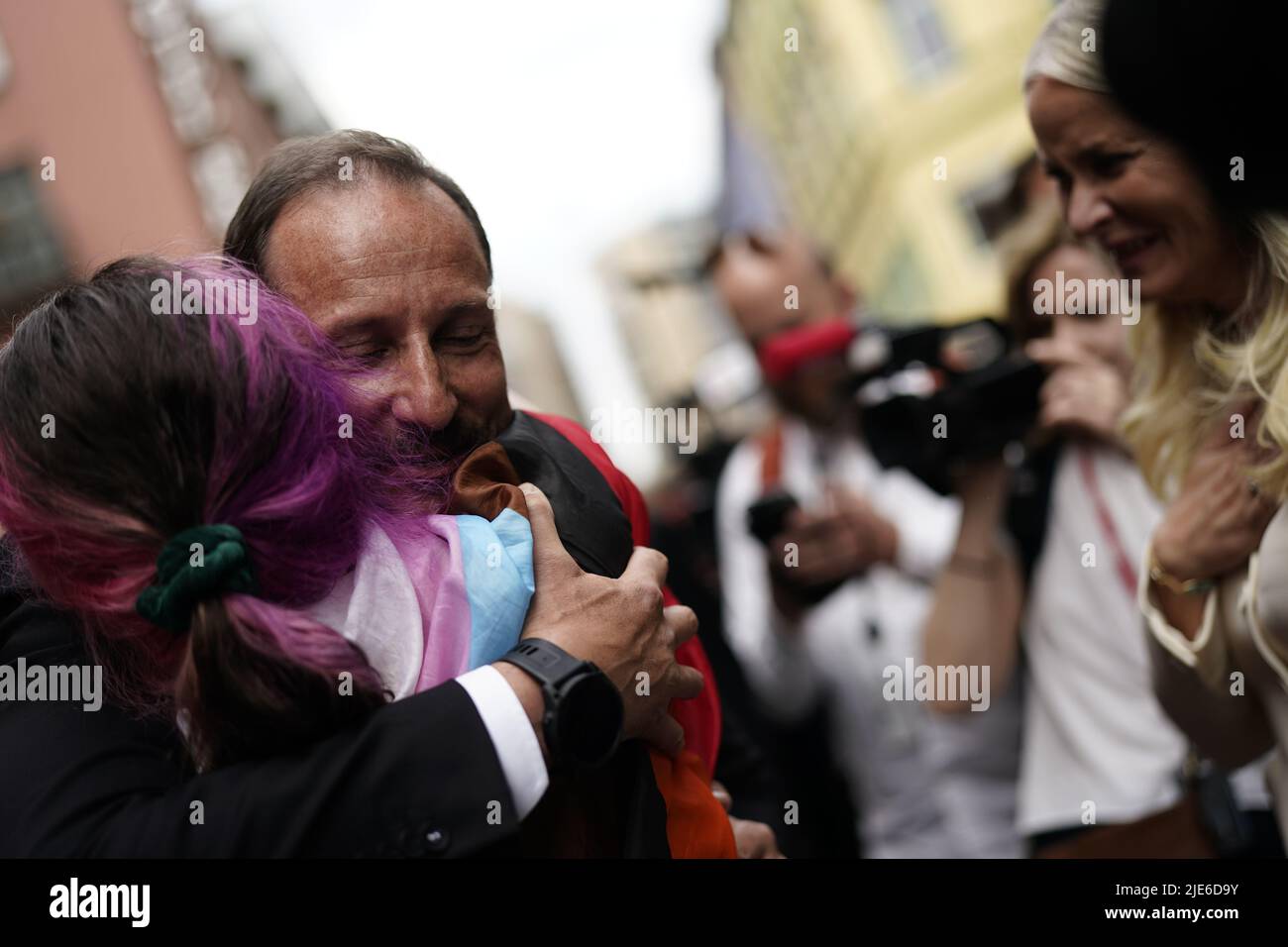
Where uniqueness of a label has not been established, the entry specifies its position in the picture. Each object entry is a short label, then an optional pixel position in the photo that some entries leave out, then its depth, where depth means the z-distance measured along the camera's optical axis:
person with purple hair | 1.19
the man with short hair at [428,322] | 1.42
